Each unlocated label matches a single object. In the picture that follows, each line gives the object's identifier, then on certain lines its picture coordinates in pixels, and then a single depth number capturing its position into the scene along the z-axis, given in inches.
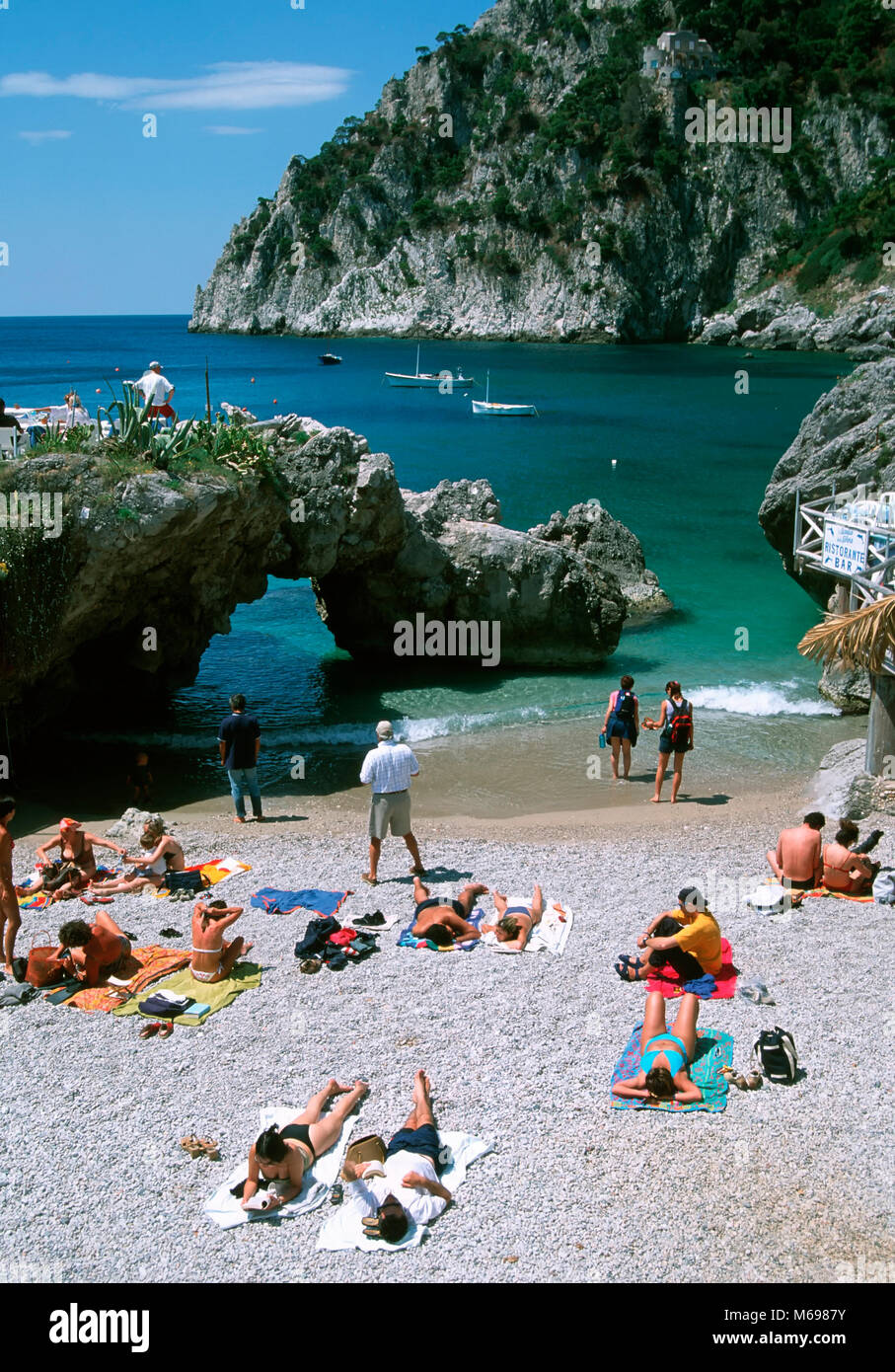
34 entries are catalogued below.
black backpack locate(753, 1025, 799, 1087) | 319.6
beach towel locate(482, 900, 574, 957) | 407.2
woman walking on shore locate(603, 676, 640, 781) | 631.2
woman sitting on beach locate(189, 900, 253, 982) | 384.8
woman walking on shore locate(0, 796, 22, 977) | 395.9
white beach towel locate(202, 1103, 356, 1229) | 275.7
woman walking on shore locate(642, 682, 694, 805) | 602.2
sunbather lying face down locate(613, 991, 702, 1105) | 311.6
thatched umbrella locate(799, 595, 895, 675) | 533.0
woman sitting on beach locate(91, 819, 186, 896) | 468.1
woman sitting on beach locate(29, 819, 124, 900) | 466.9
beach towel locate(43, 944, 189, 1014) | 375.2
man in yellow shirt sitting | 375.6
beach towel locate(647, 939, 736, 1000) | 368.8
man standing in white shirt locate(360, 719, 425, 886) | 463.5
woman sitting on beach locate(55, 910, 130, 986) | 378.3
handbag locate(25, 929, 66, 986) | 385.1
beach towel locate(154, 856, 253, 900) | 484.1
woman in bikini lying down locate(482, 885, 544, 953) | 409.1
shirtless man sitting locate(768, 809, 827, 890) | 448.8
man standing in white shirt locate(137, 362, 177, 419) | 700.0
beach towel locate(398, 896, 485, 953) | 410.3
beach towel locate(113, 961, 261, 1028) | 370.3
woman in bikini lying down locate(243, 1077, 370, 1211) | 278.4
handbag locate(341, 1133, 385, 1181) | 288.0
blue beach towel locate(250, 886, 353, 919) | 445.7
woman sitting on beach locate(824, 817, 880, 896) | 442.9
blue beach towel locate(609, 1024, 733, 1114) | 311.4
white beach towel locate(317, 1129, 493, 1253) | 265.1
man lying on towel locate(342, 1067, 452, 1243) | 265.1
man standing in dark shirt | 566.3
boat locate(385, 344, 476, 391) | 3548.2
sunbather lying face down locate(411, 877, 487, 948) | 413.4
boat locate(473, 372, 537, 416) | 2790.4
